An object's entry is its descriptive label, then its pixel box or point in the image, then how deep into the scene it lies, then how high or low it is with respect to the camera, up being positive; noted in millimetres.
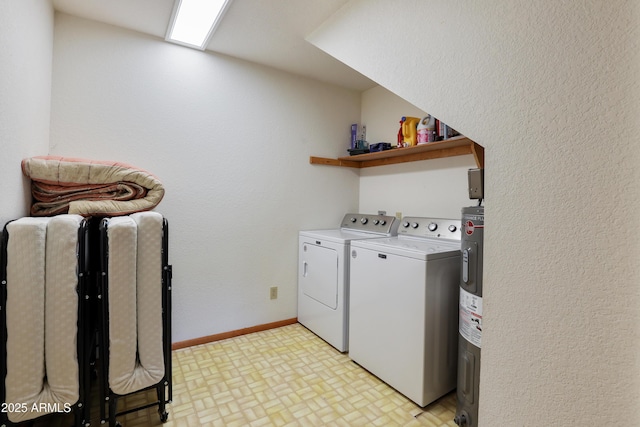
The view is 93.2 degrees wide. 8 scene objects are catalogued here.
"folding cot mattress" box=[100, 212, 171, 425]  1311 -420
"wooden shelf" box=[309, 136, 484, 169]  2043 +518
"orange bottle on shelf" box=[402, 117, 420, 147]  2393 +681
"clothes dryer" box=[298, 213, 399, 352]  2250 -481
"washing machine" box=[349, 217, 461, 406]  1649 -574
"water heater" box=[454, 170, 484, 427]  1436 -476
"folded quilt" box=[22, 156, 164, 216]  1502 +112
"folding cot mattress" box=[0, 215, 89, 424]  1156 -437
